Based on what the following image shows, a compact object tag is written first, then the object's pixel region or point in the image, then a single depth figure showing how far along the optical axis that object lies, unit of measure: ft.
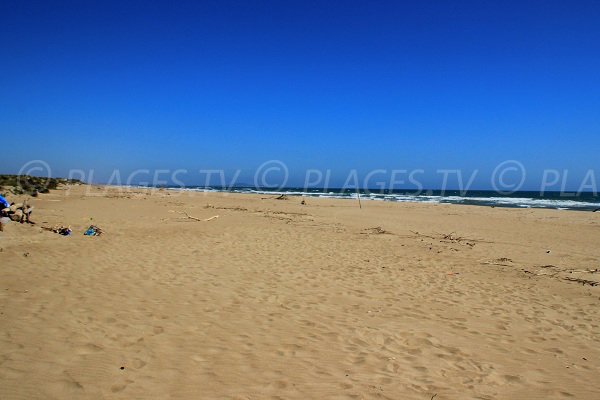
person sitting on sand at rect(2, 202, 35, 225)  38.60
